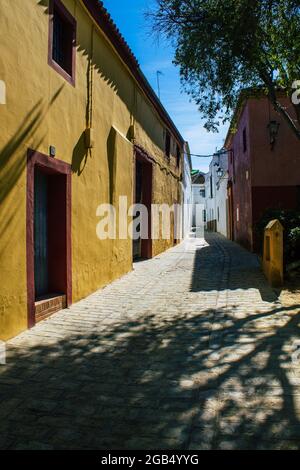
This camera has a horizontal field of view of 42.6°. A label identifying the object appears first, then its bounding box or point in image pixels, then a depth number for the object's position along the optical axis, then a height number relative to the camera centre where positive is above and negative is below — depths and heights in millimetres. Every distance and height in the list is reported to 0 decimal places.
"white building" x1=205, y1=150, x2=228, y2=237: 24812 +2633
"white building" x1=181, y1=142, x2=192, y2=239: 23484 +2187
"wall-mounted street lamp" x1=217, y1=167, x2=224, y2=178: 22514 +3577
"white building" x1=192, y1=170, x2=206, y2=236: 47531 +3492
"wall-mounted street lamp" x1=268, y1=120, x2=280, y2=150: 12523 +3268
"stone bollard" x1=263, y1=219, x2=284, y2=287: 7422 -502
